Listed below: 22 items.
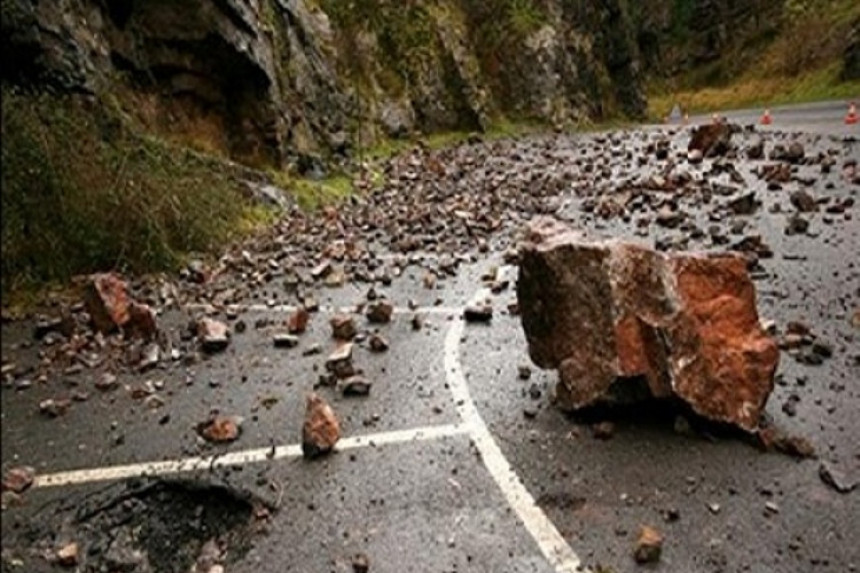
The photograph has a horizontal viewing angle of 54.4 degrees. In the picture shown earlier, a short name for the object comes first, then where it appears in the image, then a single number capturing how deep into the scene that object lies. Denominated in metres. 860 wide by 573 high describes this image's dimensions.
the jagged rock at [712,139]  16.17
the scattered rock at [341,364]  6.51
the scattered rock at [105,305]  7.40
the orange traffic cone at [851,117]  18.47
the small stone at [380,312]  7.89
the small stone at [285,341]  7.36
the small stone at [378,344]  7.12
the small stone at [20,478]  4.71
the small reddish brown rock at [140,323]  7.43
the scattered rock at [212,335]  7.29
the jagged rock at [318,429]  5.27
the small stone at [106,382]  6.45
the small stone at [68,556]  4.30
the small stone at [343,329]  7.45
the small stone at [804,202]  10.13
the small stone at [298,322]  7.71
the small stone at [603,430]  5.25
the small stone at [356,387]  6.21
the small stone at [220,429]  5.61
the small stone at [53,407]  6.00
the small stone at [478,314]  7.66
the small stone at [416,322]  7.67
